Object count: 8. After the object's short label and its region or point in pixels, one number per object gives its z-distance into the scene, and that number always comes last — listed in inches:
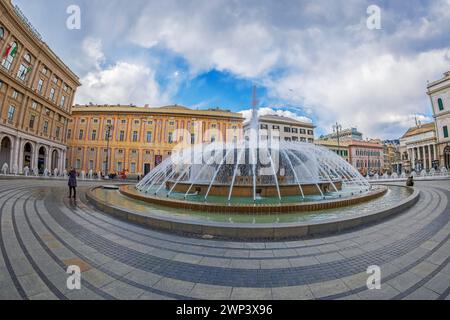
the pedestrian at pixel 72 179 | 382.0
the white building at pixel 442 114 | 1519.4
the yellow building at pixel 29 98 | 1072.8
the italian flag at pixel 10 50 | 991.0
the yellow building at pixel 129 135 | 1788.9
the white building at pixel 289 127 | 2348.2
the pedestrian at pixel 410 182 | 562.9
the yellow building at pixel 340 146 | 2641.7
